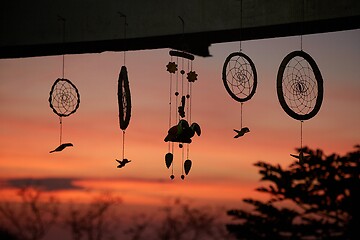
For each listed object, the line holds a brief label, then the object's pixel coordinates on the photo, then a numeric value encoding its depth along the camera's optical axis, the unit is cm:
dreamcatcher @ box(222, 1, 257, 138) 542
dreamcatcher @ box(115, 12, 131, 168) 564
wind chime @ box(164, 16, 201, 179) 566
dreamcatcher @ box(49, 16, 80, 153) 616
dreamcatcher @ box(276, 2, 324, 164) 511
